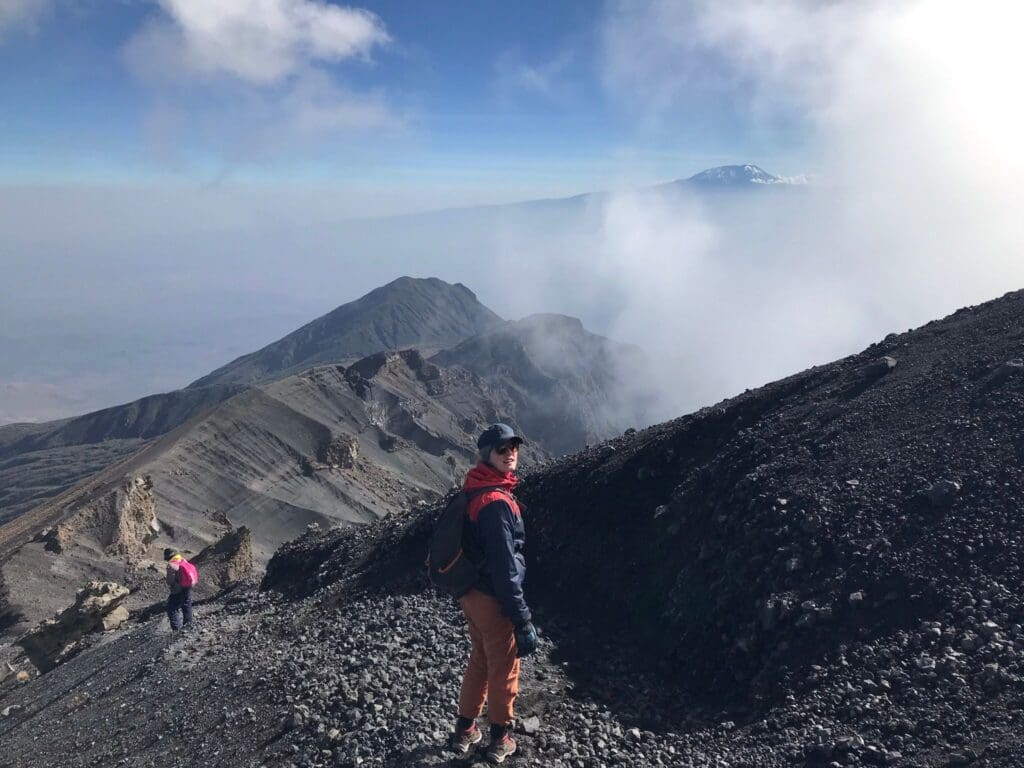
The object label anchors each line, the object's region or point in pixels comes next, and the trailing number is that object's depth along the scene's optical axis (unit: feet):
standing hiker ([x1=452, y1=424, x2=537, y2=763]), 19.57
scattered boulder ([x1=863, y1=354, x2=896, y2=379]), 41.37
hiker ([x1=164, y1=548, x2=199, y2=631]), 45.11
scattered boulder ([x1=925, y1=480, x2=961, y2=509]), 28.09
